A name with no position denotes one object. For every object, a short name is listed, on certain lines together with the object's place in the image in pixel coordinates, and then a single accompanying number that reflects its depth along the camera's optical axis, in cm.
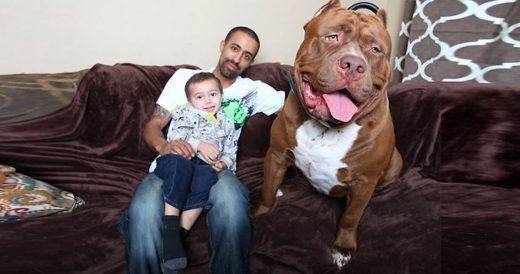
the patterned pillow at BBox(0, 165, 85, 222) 157
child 142
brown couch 154
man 138
